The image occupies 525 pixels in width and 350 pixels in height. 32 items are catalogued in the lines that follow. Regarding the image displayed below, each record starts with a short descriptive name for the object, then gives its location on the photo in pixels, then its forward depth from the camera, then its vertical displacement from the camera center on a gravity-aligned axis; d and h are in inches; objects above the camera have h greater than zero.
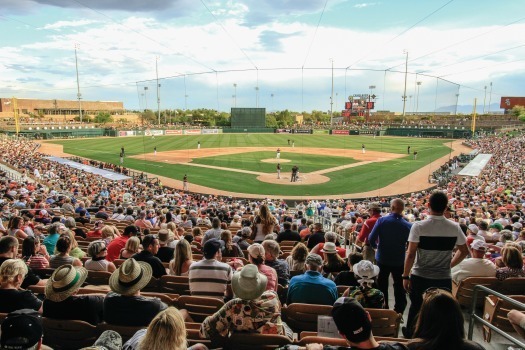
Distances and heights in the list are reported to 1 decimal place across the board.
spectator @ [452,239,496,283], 228.2 -86.9
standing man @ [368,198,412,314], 220.2 -71.3
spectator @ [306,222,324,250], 331.9 -103.7
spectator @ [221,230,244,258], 281.4 -95.5
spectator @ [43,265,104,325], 151.4 -74.8
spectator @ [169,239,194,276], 225.8 -84.3
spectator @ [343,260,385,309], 167.9 -77.5
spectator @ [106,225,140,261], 286.7 -98.2
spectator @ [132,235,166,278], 226.8 -85.4
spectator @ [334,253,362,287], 211.2 -88.7
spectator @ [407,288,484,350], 107.8 -59.9
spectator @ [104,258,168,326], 148.9 -73.7
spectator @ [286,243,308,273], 233.6 -84.8
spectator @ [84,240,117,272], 226.8 -86.4
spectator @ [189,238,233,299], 189.0 -79.3
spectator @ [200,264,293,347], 133.8 -70.7
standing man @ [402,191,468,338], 181.8 -60.4
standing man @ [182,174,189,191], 1083.8 -186.7
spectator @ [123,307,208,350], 100.6 -58.3
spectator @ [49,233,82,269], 233.9 -86.2
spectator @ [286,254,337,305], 180.1 -81.1
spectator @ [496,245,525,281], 218.4 -81.6
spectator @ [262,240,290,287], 223.4 -84.5
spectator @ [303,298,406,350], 102.2 -55.8
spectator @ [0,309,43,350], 106.2 -61.9
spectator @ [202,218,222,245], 328.2 -98.3
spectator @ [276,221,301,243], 365.7 -111.4
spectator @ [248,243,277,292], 183.6 -71.0
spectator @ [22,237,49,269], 238.1 -90.7
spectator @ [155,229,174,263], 274.4 -95.7
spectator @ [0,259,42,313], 158.6 -74.6
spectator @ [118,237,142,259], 251.0 -85.5
